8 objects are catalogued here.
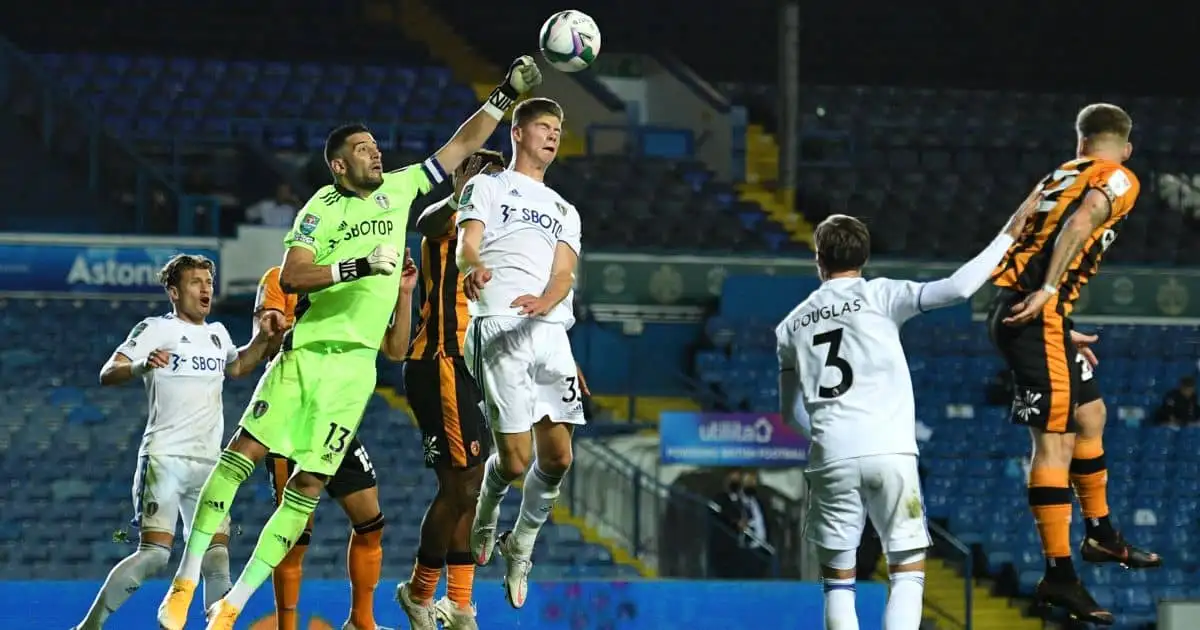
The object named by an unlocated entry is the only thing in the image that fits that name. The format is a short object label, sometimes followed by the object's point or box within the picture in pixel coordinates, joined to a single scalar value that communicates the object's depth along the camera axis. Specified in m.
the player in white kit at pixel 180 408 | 18.92
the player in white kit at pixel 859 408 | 15.24
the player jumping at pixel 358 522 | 16.98
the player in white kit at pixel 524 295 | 16.34
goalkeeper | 15.50
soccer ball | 16.69
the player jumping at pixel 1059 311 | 16.17
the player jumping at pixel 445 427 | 17.27
